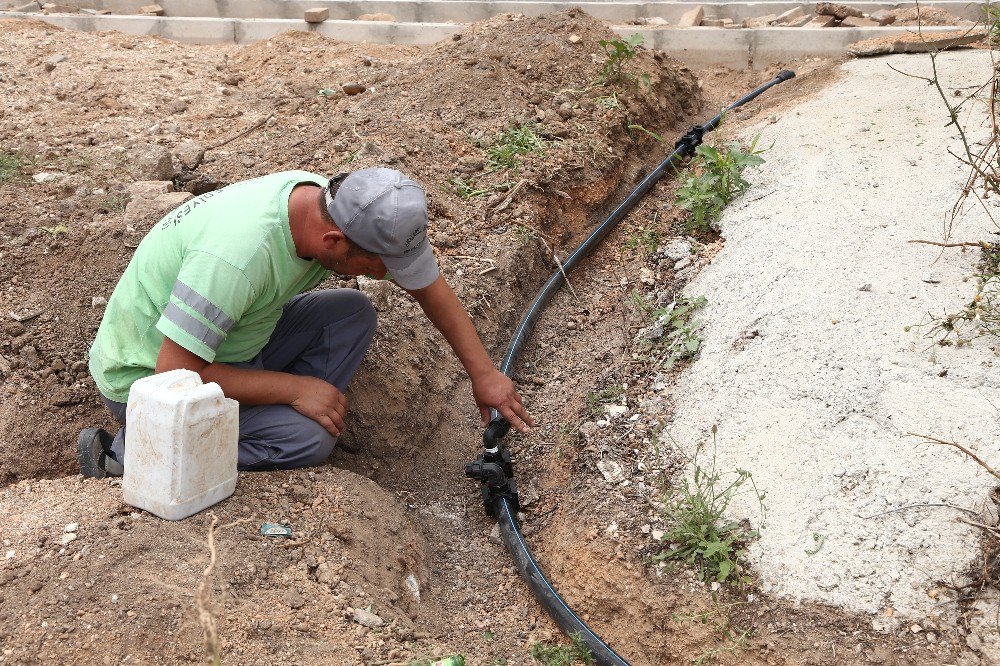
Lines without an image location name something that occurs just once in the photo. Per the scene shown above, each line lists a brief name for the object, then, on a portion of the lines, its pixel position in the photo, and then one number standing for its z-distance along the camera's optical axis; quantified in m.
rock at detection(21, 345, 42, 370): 3.33
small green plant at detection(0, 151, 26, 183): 4.11
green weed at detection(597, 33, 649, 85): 4.89
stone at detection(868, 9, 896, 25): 6.01
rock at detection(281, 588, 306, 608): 2.25
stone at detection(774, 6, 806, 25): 6.30
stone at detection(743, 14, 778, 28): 6.29
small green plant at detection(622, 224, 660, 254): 4.09
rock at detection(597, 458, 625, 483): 2.94
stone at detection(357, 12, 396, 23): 6.71
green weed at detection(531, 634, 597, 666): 2.50
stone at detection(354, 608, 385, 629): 2.27
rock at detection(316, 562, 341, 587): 2.35
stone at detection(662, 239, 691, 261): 3.95
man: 2.32
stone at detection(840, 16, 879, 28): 6.05
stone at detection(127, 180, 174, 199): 3.92
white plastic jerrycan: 2.19
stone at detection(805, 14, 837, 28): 6.08
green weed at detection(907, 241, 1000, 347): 2.78
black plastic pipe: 2.54
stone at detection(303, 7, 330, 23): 6.36
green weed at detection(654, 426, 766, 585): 2.55
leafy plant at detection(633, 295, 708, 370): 3.29
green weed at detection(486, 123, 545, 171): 4.36
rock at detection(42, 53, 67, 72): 5.39
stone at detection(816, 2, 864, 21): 6.16
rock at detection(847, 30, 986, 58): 5.04
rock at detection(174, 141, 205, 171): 4.49
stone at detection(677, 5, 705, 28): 6.27
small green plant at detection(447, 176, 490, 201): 4.23
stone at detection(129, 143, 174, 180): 4.20
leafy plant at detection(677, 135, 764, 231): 4.03
